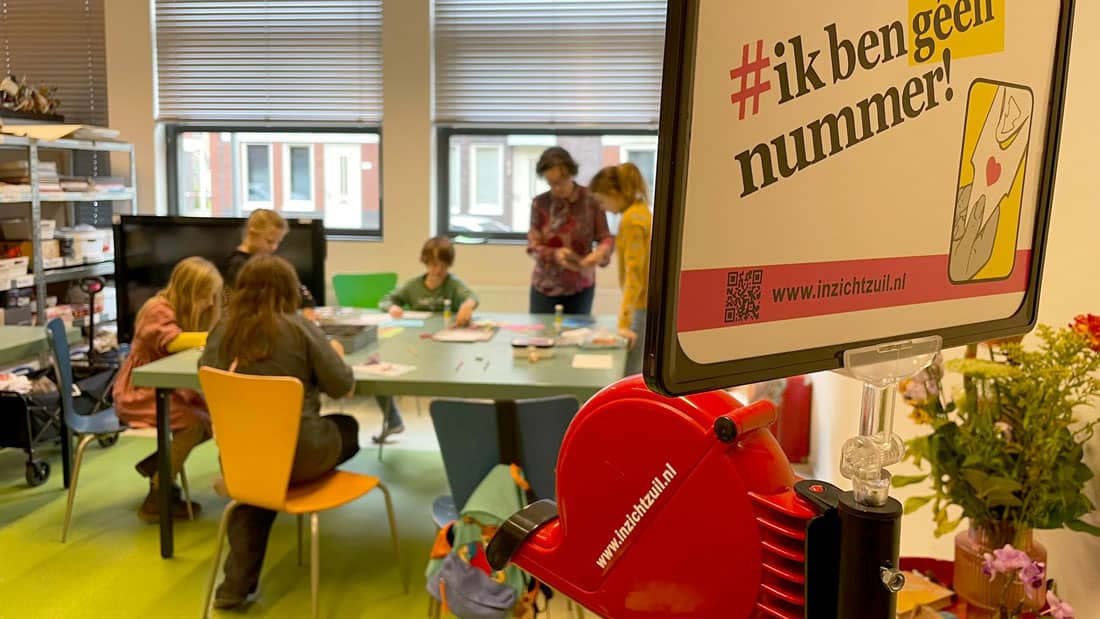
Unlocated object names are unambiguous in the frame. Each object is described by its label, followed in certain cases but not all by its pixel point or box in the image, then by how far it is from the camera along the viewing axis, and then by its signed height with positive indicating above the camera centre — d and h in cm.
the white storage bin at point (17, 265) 459 -45
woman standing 460 -23
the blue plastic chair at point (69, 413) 340 -92
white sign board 47 +2
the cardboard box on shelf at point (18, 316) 486 -76
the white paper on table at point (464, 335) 367 -59
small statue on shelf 507 +48
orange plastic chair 257 -75
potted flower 126 -35
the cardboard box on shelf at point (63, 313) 500 -75
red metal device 59 -22
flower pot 126 -53
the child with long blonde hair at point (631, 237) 369 -15
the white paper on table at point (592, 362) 316 -59
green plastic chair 494 -55
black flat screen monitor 411 -28
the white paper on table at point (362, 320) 383 -58
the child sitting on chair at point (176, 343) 338 -60
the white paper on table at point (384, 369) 297 -60
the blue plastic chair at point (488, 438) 225 -62
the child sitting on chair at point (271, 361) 276 -54
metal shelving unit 461 -9
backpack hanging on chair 195 -85
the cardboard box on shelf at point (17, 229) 479 -27
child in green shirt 438 -47
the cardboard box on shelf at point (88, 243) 510 -36
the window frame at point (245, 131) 573 +23
